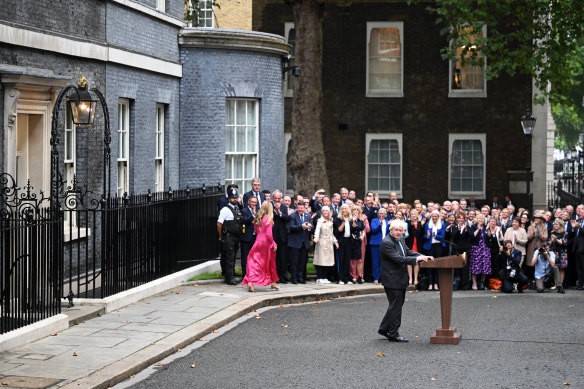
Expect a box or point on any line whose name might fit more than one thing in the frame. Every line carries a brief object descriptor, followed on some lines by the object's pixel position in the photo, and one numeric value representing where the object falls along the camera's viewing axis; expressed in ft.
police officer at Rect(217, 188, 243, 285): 61.57
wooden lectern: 42.78
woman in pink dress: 58.59
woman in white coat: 65.10
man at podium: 43.60
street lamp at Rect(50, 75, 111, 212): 50.57
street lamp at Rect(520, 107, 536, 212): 94.22
